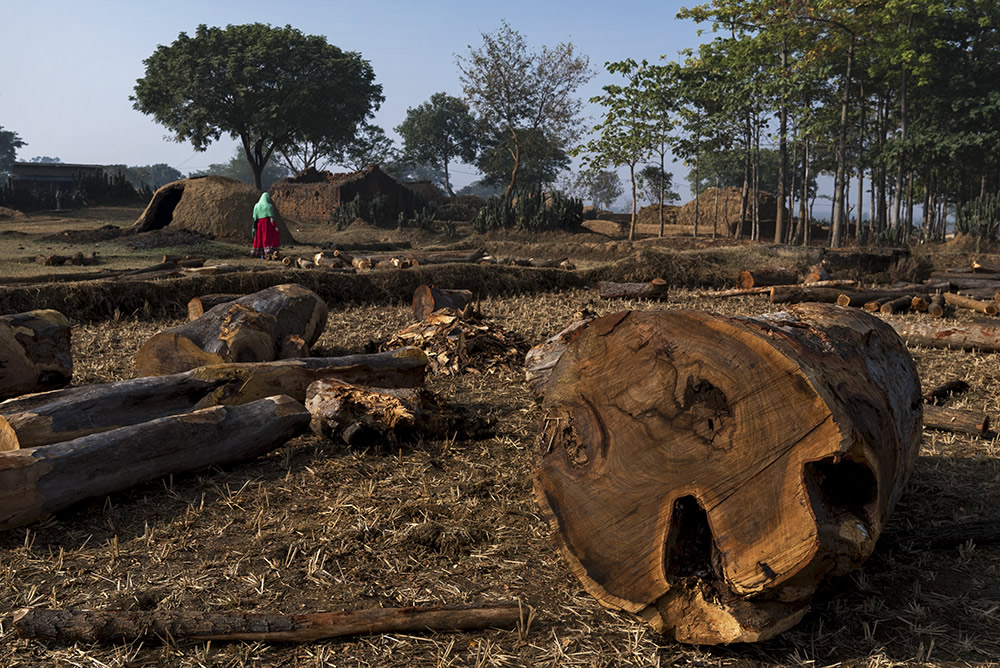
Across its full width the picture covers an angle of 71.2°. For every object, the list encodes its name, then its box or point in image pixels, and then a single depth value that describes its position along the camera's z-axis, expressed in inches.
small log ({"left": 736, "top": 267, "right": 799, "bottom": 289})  506.3
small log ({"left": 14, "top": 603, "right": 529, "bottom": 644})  91.4
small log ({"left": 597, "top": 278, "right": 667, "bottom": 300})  443.2
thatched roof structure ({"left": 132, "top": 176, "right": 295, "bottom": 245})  729.6
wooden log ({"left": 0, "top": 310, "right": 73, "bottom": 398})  197.2
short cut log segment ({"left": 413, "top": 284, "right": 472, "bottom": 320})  313.3
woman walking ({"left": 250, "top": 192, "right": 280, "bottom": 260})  543.2
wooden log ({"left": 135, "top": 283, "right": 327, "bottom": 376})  210.1
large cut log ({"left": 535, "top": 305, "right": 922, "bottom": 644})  84.4
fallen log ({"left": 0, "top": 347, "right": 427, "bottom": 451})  144.6
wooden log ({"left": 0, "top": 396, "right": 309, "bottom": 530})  122.8
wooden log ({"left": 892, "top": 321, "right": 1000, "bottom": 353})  291.6
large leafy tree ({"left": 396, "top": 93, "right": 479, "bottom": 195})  2466.8
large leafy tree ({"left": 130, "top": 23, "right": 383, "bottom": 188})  1307.8
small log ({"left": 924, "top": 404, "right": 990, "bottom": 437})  182.5
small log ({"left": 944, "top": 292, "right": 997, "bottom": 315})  399.5
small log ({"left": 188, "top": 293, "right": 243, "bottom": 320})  288.7
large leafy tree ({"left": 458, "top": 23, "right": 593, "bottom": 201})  1384.1
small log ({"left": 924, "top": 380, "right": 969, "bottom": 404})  219.1
